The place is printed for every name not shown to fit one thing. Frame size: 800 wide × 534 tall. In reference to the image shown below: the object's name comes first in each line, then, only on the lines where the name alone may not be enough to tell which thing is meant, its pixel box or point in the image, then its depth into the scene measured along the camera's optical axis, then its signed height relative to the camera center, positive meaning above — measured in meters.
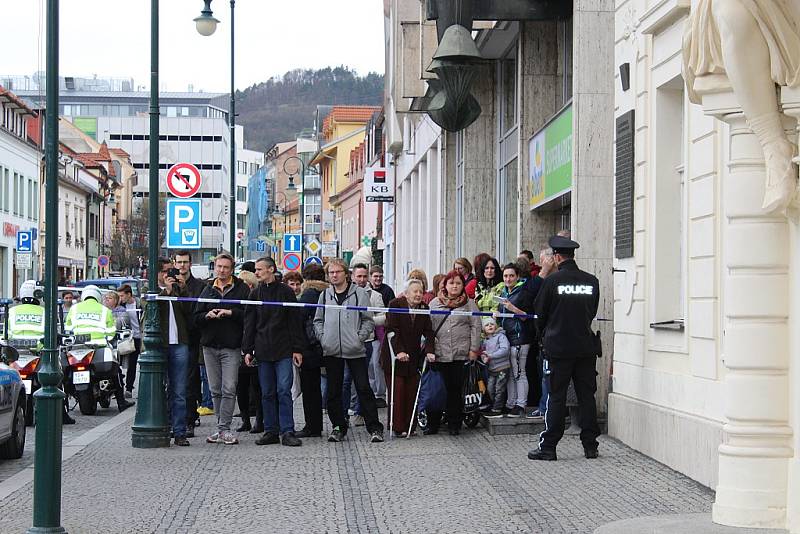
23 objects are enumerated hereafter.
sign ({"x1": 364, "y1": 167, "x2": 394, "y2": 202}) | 43.81 +2.50
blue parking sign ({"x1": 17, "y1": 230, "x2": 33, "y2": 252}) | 41.16 +0.59
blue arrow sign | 43.44 +0.62
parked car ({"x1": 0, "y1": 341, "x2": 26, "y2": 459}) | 12.47 -1.42
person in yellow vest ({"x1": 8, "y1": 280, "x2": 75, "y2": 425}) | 16.97 -0.77
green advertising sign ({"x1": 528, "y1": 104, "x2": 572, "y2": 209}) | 17.56 +1.45
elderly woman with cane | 14.51 -0.97
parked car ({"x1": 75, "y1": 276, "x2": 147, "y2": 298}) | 31.63 -0.53
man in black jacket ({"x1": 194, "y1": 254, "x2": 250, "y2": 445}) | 14.04 -0.81
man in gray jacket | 14.22 -0.76
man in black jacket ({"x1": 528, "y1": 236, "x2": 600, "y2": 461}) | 12.12 -0.73
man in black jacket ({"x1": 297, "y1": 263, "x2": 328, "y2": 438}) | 14.38 -1.23
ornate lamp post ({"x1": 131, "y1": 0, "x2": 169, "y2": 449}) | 13.66 -1.08
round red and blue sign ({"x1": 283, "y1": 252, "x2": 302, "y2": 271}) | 42.91 +0.06
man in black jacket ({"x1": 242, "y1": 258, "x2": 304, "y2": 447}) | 13.90 -0.88
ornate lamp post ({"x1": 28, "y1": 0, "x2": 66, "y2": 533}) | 8.05 -0.73
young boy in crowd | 14.73 -1.06
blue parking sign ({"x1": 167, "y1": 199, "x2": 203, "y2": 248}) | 22.41 +0.68
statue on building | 7.53 +1.13
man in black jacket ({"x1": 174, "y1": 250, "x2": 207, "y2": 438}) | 14.62 -0.88
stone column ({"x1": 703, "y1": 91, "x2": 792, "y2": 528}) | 7.81 -0.55
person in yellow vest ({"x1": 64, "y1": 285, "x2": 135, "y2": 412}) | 18.31 -0.82
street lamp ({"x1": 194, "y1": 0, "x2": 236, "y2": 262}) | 22.34 +4.13
